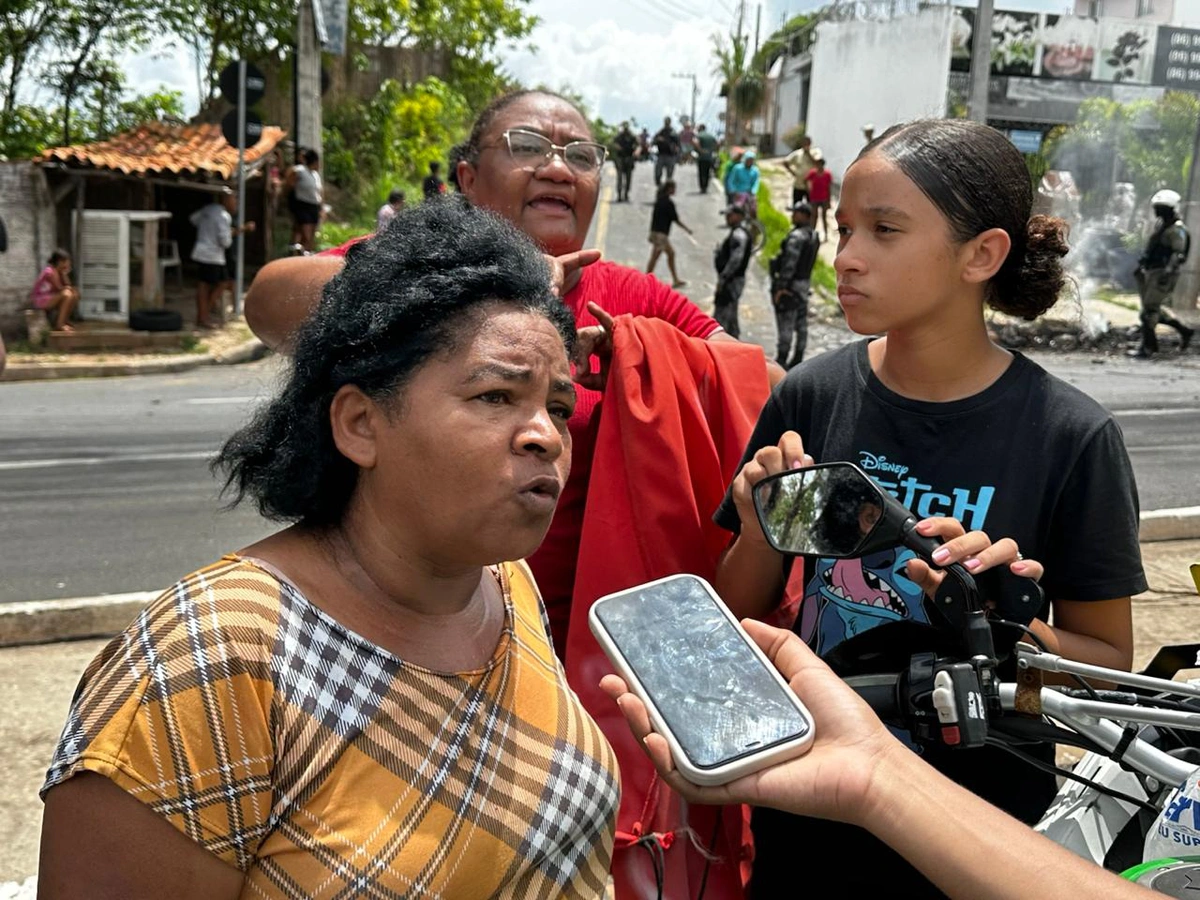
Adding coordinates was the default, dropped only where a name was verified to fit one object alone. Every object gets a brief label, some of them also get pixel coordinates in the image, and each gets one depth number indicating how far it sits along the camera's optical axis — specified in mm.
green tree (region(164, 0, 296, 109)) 19953
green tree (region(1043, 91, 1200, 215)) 22406
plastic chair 16436
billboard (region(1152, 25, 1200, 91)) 24500
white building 27469
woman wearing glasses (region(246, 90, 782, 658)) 2477
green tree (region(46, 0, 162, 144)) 18922
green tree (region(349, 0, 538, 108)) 24125
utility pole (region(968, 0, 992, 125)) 15836
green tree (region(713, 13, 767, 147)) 51438
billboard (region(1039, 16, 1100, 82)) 29984
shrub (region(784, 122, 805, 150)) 36969
